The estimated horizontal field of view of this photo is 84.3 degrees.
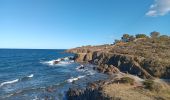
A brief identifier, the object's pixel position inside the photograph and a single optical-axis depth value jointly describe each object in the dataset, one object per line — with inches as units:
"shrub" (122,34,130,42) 2702.6
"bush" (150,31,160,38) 2688.9
